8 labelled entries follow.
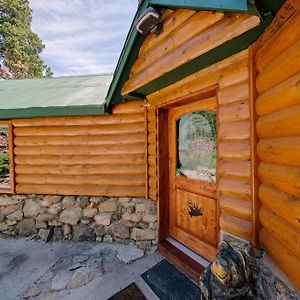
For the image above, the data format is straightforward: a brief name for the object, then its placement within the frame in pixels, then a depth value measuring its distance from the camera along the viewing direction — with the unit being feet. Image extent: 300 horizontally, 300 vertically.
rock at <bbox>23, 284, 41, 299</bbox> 9.06
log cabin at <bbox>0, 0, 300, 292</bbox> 5.05
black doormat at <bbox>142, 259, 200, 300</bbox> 8.49
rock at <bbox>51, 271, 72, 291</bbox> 9.46
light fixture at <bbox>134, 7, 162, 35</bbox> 7.98
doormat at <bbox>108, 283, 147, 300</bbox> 8.50
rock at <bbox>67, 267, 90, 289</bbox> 9.53
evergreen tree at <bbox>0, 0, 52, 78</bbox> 53.57
